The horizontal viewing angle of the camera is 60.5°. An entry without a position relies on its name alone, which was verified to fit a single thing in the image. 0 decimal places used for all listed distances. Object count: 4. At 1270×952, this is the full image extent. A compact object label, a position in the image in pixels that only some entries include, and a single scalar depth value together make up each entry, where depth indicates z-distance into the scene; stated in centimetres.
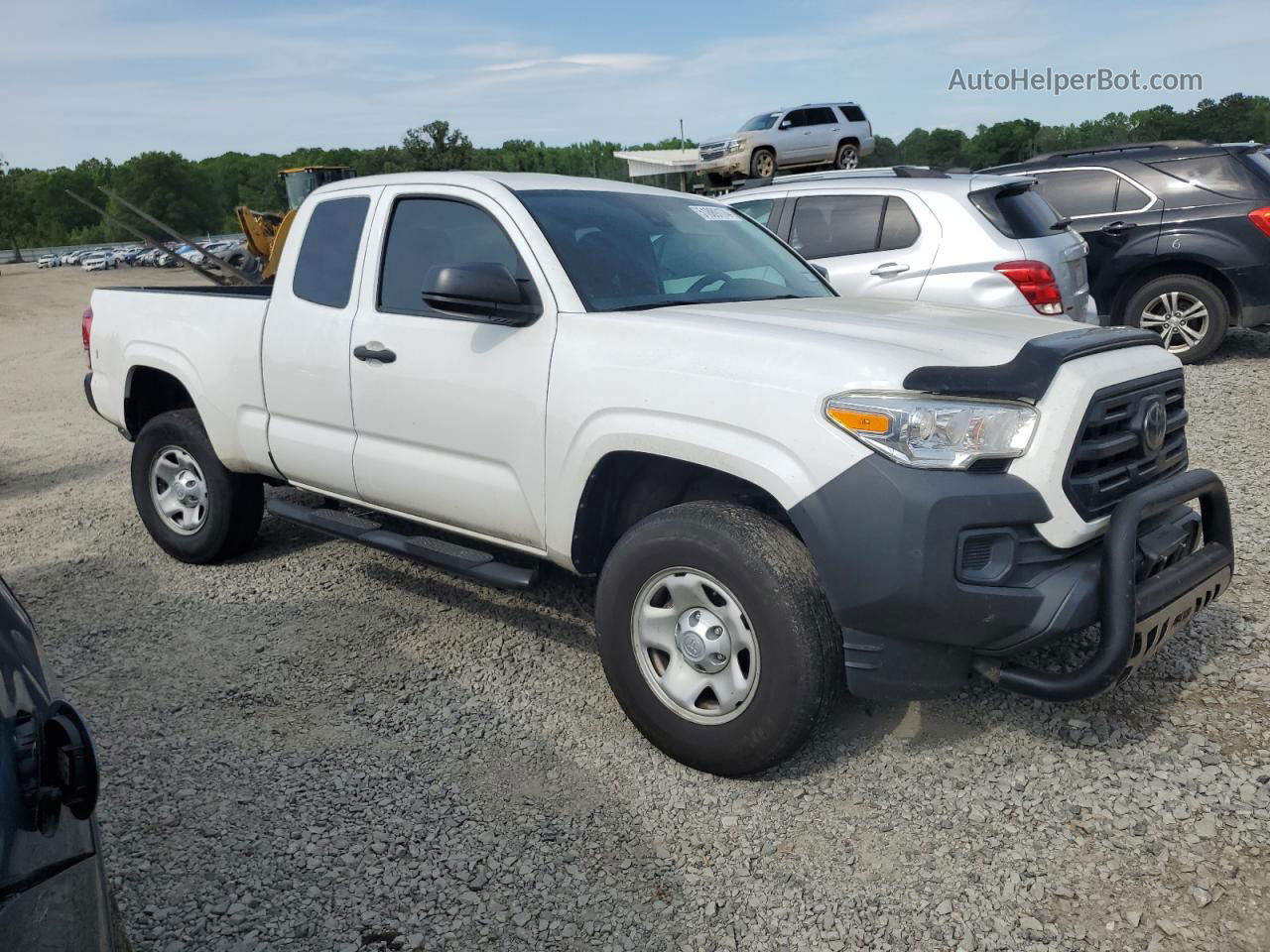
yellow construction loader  692
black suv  956
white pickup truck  305
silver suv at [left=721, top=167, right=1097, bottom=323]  745
